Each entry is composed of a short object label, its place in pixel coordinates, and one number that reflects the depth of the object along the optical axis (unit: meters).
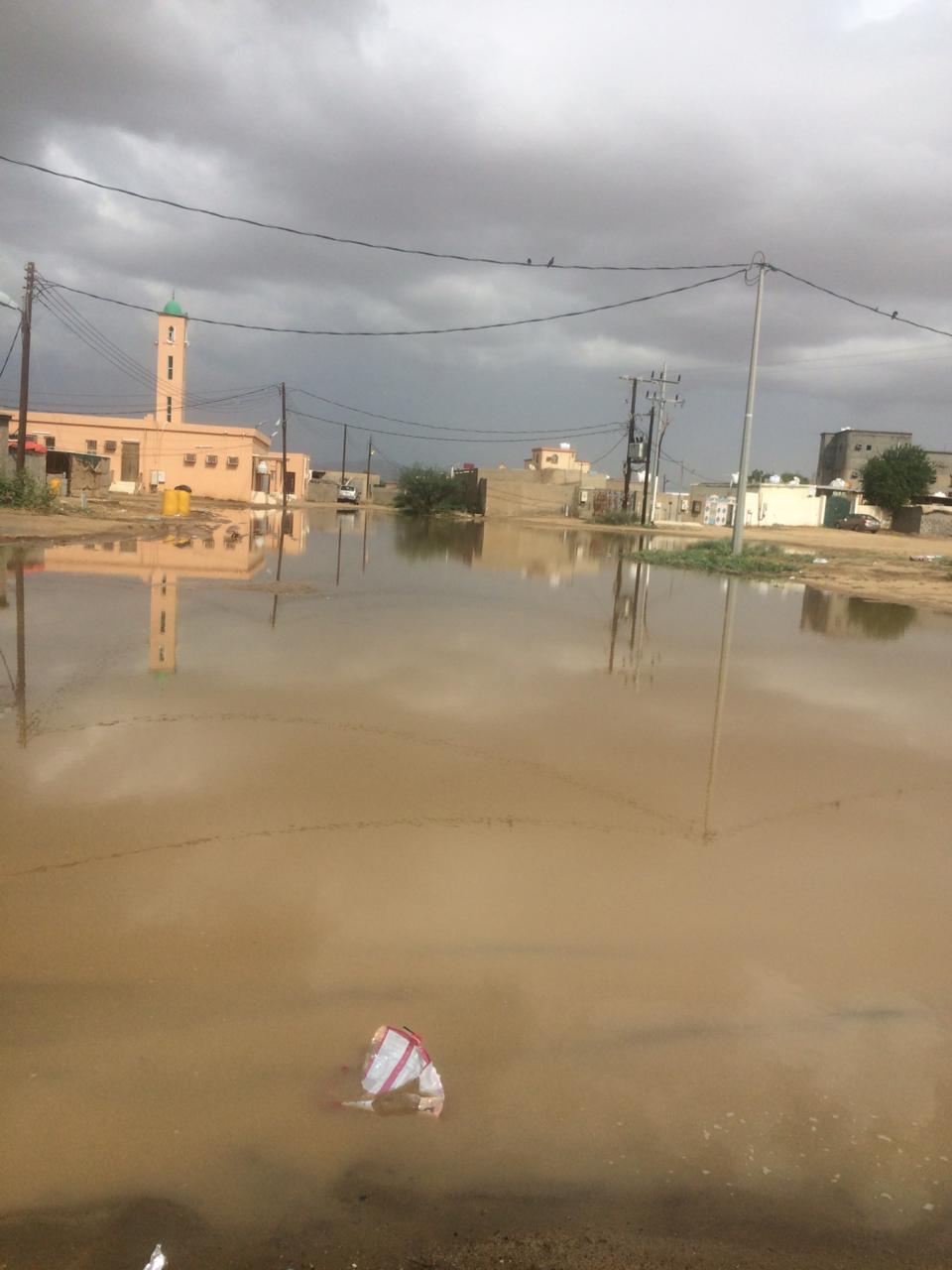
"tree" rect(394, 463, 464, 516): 76.00
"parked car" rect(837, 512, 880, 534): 63.47
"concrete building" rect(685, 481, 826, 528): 68.69
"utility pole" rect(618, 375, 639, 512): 63.42
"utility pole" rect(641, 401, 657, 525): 62.81
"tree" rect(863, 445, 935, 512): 74.12
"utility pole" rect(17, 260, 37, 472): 33.31
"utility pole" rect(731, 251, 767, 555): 26.89
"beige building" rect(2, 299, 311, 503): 59.56
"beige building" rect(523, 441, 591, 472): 106.69
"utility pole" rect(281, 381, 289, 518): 61.88
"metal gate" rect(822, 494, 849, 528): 70.44
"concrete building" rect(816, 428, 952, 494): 103.38
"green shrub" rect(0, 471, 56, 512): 30.94
